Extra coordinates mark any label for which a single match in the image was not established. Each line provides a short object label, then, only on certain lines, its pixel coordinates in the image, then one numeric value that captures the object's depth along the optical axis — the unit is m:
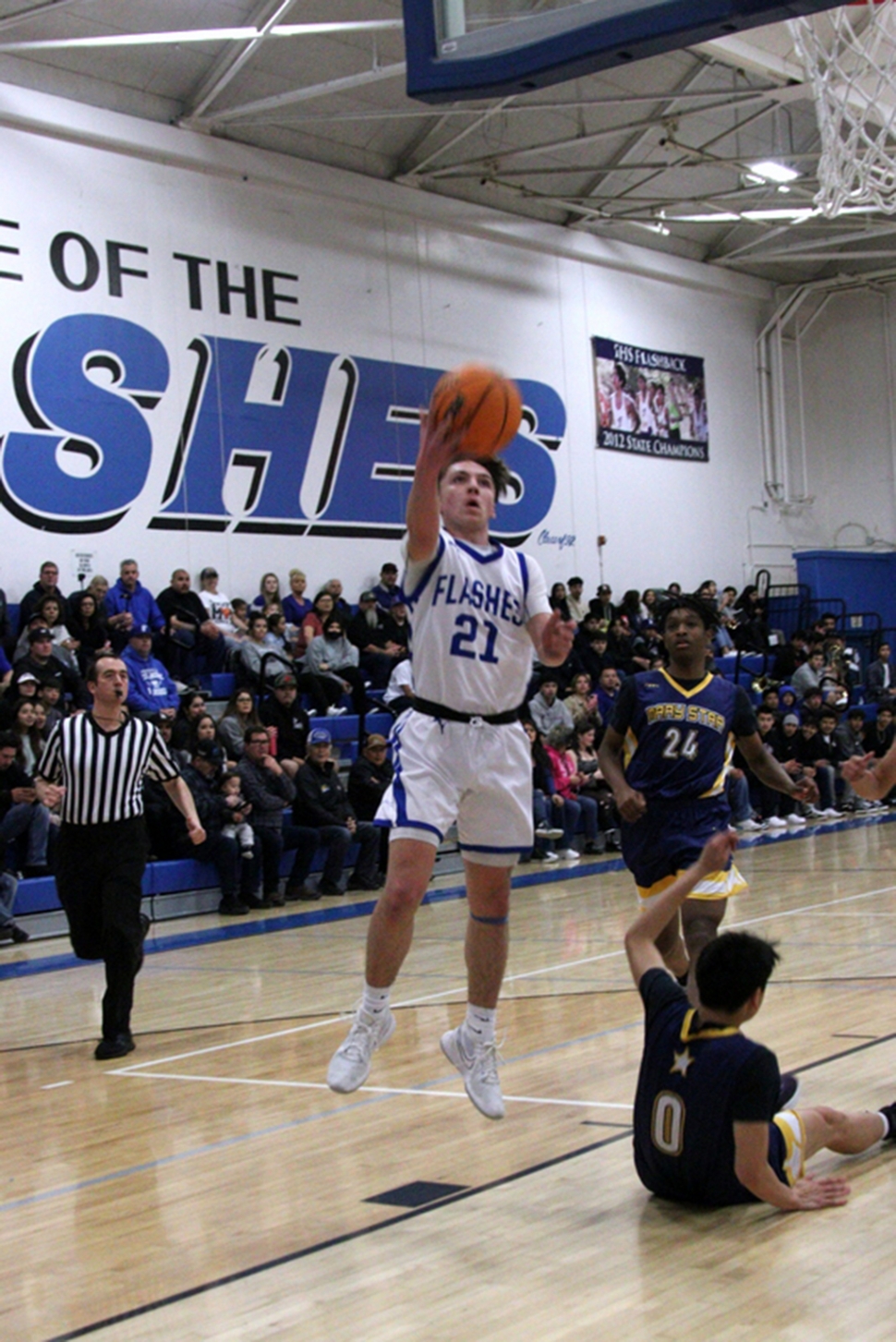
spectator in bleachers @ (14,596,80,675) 13.20
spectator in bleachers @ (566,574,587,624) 19.62
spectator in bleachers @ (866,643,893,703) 22.16
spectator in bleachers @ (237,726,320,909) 12.67
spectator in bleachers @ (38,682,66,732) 12.04
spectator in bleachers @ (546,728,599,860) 15.40
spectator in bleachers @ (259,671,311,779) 13.76
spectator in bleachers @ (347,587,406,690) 16.67
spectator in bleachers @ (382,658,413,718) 15.20
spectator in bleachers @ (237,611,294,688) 15.05
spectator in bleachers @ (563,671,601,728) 16.24
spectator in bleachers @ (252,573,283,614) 16.92
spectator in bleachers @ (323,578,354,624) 16.92
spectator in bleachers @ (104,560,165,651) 14.98
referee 6.96
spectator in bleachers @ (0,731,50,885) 10.94
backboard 4.81
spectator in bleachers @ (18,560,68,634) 13.90
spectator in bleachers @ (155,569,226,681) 15.17
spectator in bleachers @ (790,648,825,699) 20.23
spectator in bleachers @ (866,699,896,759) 19.41
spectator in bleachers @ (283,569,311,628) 17.06
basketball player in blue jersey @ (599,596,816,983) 5.76
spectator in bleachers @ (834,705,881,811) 19.14
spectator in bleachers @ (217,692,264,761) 13.34
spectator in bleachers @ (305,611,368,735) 15.45
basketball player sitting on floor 3.92
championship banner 22.56
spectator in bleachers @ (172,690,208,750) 12.89
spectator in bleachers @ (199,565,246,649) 15.99
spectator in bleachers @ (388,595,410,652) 17.16
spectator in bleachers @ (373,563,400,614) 18.28
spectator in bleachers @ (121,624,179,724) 13.48
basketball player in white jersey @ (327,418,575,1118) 4.63
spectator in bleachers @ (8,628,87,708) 12.53
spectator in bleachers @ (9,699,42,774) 11.40
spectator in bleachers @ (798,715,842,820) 18.19
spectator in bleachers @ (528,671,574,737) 15.71
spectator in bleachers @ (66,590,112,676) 13.96
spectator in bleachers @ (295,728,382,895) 13.15
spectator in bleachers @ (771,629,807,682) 20.97
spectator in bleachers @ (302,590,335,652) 16.22
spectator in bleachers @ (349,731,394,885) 13.71
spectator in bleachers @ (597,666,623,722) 16.97
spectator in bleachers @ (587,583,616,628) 19.67
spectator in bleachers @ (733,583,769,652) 21.95
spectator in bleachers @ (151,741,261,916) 12.20
